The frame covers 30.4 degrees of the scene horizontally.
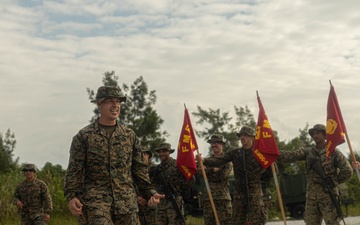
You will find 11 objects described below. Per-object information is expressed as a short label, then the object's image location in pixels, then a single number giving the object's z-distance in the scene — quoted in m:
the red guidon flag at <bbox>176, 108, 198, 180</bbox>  13.15
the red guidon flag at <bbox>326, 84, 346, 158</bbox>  11.28
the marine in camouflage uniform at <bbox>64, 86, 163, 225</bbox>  7.10
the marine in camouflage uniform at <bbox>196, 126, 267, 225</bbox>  11.96
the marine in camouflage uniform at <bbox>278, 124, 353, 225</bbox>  11.40
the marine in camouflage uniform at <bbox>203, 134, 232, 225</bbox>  13.73
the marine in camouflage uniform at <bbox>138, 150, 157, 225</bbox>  15.33
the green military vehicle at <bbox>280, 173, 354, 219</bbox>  27.50
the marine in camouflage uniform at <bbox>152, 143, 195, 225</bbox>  13.04
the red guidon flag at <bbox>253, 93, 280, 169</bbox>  11.94
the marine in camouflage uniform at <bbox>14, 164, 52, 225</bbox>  15.52
